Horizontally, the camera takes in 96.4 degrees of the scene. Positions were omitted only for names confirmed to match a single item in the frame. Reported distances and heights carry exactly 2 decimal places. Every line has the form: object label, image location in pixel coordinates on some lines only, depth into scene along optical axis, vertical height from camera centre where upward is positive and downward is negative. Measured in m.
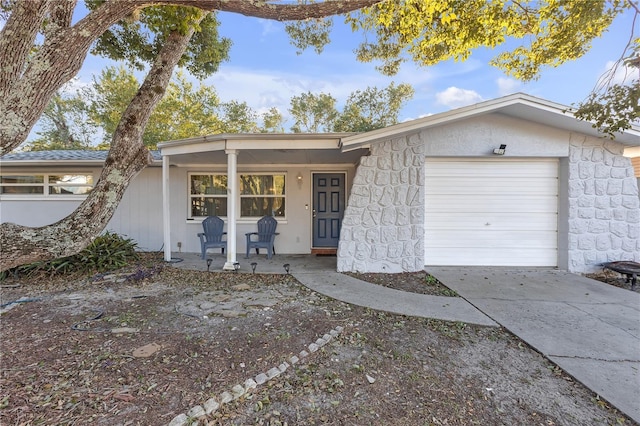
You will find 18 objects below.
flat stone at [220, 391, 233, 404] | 1.95 -1.32
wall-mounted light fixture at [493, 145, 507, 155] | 5.25 +1.06
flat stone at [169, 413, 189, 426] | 1.75 -1.32
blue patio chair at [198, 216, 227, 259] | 6.54 -0.59
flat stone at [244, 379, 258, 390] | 2.10 -1.32
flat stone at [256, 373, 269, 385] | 2.17 -1.32
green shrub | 4.98 -1.01
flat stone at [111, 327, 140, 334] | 2.99 -1.30
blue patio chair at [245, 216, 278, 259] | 6.79 -0.61
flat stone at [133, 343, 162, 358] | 2.53 -1.31
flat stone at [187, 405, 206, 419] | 1.81 -1.32
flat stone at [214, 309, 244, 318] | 3.39 -1.29
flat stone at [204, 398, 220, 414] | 1.87 -1.32
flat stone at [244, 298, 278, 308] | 3.77 -1.28
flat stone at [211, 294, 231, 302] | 3.93 -1.28
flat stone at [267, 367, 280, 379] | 2.23 -1.32
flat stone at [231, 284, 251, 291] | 4.41 -1.26
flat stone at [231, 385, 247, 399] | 2.01 -1.32
